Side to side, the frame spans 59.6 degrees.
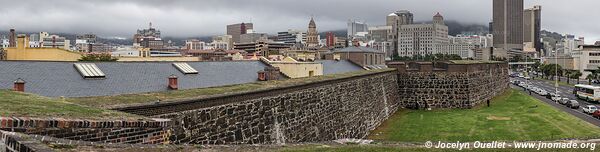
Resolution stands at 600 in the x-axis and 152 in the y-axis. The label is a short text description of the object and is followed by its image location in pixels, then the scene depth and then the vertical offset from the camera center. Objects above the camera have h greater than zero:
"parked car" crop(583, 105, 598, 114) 37.60 -3.29
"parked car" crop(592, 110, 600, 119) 35.14 -3.39
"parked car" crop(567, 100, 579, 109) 42.76 -3.35
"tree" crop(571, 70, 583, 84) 85.07 -1.83
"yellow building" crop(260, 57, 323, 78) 37.19 -0.27
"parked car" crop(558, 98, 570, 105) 45.58 -3.28
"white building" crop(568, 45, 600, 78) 103.01 +1.16
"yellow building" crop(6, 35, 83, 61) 34.91 +0.87
